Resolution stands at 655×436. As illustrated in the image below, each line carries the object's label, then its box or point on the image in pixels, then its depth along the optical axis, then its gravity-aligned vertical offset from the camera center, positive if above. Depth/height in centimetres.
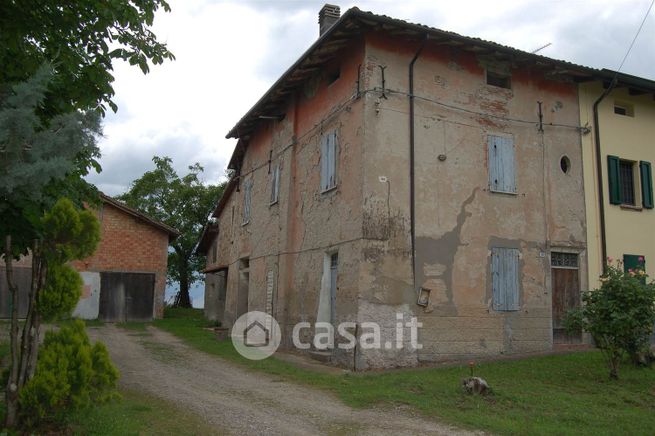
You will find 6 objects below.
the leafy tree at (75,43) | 618 +299
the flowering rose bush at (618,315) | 900 -7
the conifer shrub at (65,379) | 509 -74
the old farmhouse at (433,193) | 1126 +245
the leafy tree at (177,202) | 3222 +553
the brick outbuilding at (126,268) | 2138 +116
